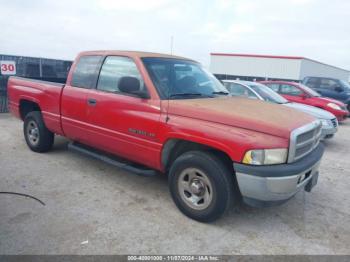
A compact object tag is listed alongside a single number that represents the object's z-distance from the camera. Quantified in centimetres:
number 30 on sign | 940
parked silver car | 737
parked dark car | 1351
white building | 2728
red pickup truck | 301
